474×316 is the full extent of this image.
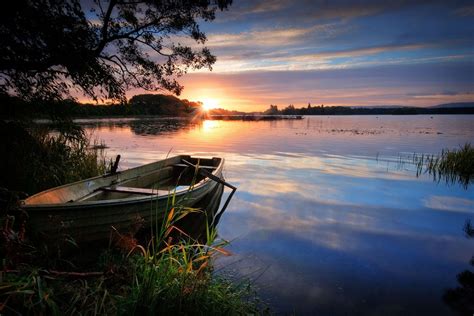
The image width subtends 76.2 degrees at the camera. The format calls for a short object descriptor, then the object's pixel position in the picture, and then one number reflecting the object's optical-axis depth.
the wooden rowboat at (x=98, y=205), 4.91
